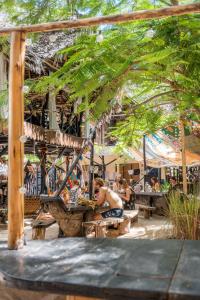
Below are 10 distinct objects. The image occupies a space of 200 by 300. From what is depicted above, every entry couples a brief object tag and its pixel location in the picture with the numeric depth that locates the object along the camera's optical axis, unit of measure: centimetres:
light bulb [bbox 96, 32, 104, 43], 399
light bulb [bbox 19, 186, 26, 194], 305
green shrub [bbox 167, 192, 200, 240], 548
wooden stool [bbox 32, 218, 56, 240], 717
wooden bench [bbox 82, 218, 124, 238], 705
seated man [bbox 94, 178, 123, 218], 790
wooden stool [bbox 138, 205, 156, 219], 1137
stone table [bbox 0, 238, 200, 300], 195
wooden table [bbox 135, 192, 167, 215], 1213
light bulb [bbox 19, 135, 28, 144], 305
